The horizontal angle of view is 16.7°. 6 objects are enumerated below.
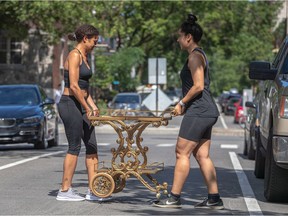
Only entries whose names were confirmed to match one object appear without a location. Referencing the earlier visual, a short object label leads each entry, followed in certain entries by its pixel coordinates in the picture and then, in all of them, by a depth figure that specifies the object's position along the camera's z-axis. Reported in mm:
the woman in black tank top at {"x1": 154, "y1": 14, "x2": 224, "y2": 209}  10062
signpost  39938
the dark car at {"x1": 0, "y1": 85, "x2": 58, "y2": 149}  20719
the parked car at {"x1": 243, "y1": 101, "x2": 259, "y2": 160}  17312
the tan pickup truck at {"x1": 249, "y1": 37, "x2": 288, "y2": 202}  10344
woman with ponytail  10750
